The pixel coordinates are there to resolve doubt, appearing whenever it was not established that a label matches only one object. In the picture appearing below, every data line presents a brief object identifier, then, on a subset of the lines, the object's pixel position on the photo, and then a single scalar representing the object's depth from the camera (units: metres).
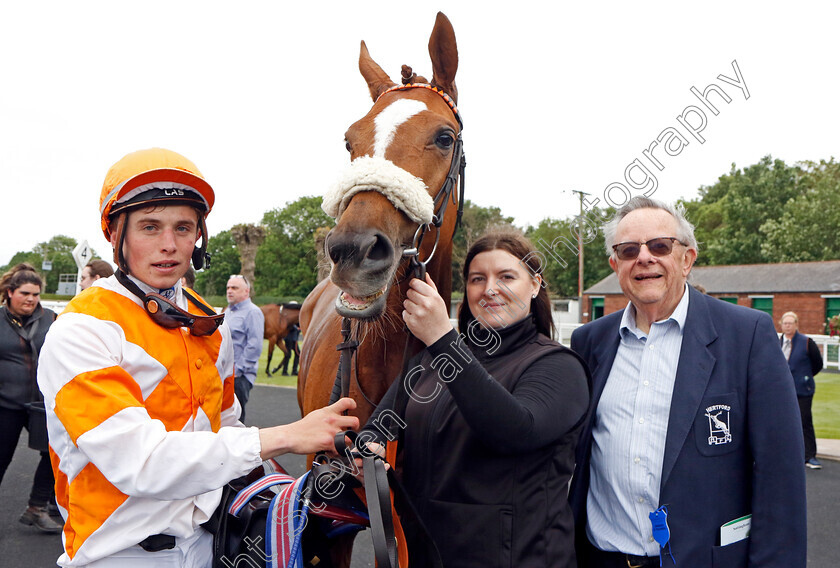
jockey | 1.31
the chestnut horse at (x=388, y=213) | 1.63
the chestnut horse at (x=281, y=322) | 15.94
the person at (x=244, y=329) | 6.30
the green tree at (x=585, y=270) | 44.18
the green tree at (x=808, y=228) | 34.81
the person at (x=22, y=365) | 4.36
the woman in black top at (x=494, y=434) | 1.45
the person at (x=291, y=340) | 15.61
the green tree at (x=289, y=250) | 43.38
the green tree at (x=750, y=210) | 38.47
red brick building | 26.08
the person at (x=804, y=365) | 6.77
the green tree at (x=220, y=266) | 56.12
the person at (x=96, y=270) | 5.07
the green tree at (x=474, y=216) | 34.97
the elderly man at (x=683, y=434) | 1.69
